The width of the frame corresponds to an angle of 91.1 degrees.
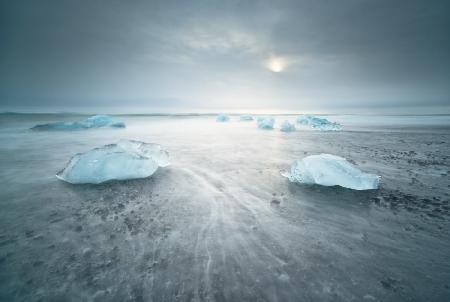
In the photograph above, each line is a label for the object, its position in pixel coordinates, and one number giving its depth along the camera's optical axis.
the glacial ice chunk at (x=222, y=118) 31.40
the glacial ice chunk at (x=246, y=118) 33.50
